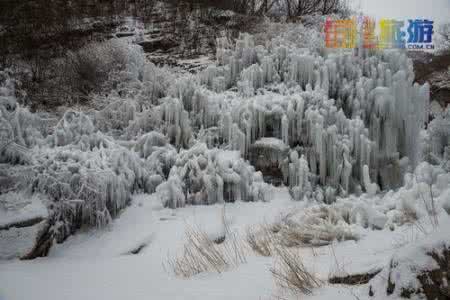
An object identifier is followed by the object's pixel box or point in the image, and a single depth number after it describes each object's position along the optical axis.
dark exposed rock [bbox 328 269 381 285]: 2.90
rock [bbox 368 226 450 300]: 2.11
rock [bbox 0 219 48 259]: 4.72
